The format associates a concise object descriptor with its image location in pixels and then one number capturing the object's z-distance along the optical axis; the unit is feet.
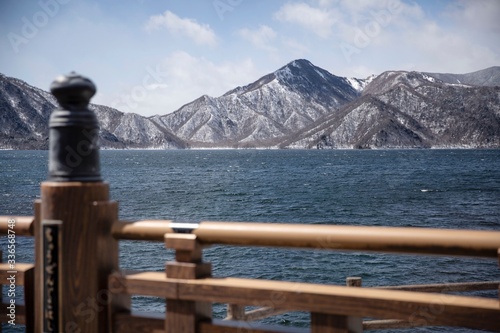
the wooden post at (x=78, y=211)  9.19
